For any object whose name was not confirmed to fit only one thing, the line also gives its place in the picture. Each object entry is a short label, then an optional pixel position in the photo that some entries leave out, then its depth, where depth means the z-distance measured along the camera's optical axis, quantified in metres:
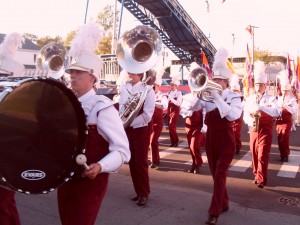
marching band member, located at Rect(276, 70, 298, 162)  8.63
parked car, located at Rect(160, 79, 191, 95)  15.85
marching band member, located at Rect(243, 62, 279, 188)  6.21
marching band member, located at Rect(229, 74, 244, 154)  9.59
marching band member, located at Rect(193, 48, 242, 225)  4.47
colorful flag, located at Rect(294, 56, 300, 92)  12.32
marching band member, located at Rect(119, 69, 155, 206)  5.13
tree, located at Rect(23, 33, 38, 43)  55.99
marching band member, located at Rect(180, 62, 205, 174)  7.34
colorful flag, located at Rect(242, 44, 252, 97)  8.09
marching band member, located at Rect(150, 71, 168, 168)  7.60
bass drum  2.04
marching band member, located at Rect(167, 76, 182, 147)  10.44
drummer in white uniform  2.58
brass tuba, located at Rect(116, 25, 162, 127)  4.98
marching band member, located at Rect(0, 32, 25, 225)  2.98
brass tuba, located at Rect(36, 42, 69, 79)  5.27
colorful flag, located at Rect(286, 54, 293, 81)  13.25
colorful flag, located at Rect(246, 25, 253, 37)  11.96
